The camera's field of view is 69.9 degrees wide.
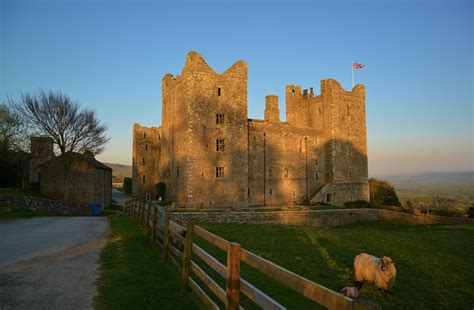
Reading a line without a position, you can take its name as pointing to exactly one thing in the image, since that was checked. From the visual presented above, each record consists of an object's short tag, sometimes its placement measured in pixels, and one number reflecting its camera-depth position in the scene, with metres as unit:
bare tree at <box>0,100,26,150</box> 31.69
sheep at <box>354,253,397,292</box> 8.87
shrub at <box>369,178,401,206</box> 48.91
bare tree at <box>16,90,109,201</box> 28.41
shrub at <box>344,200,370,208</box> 39.53
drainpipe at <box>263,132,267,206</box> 37.28
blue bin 28.09
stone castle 31.28
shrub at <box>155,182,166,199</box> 37.59
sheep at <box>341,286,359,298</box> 4.39
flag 43.06
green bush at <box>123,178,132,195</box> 59.20
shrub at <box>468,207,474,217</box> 31.93
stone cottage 30.69
